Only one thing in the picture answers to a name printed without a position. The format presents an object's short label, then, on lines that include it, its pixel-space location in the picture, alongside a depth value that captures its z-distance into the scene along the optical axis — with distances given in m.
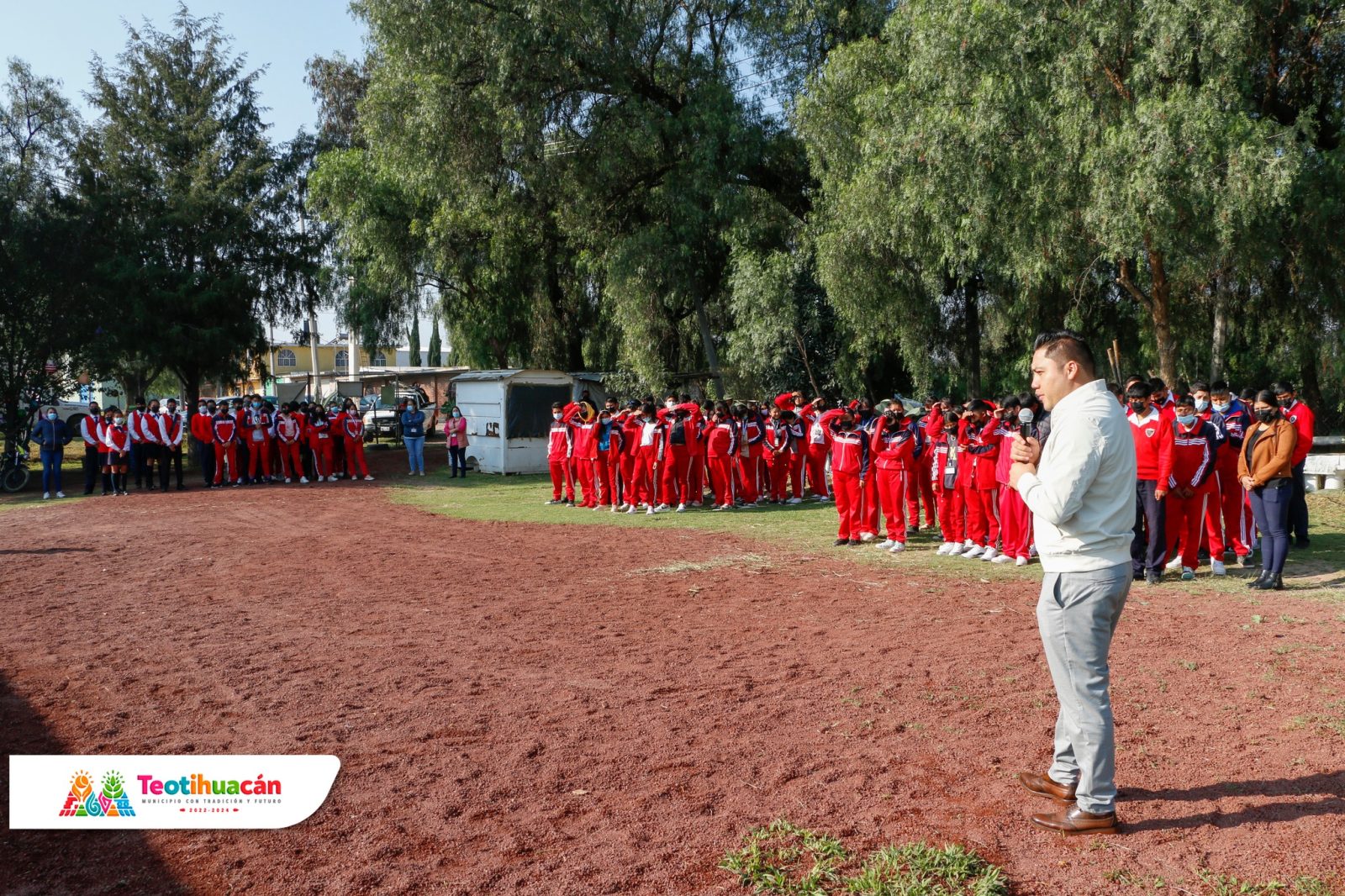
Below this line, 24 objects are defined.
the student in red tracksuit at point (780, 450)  17.30
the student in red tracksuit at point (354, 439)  24.67
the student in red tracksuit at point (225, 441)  22.98
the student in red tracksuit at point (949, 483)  11.95
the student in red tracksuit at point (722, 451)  16.67
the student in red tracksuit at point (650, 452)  16.88
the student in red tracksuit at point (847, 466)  12.69
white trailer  24.33
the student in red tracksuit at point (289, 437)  23.97
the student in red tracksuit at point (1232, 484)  10.72
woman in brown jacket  9.06
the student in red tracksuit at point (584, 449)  18.08
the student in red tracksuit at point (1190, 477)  9.84
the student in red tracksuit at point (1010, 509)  10.88
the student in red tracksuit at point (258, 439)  23.77
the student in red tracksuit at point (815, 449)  17.42
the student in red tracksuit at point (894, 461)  12.36
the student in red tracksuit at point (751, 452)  17.42
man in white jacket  4.12
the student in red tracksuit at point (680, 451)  16.84
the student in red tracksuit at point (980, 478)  11.37
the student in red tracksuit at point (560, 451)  18.61
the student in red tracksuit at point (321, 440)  24.28
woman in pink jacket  24.61
